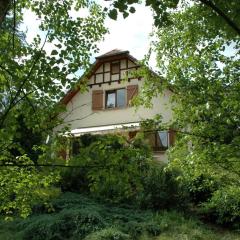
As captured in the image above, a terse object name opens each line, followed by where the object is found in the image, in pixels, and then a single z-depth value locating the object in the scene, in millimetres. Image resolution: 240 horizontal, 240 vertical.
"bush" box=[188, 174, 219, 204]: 17125
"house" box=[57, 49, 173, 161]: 27125
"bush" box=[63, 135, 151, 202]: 5539
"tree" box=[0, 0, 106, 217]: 5598
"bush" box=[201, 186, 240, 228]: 10500
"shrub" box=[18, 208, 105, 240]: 13906
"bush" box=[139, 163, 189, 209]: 16609
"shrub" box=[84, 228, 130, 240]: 13203
